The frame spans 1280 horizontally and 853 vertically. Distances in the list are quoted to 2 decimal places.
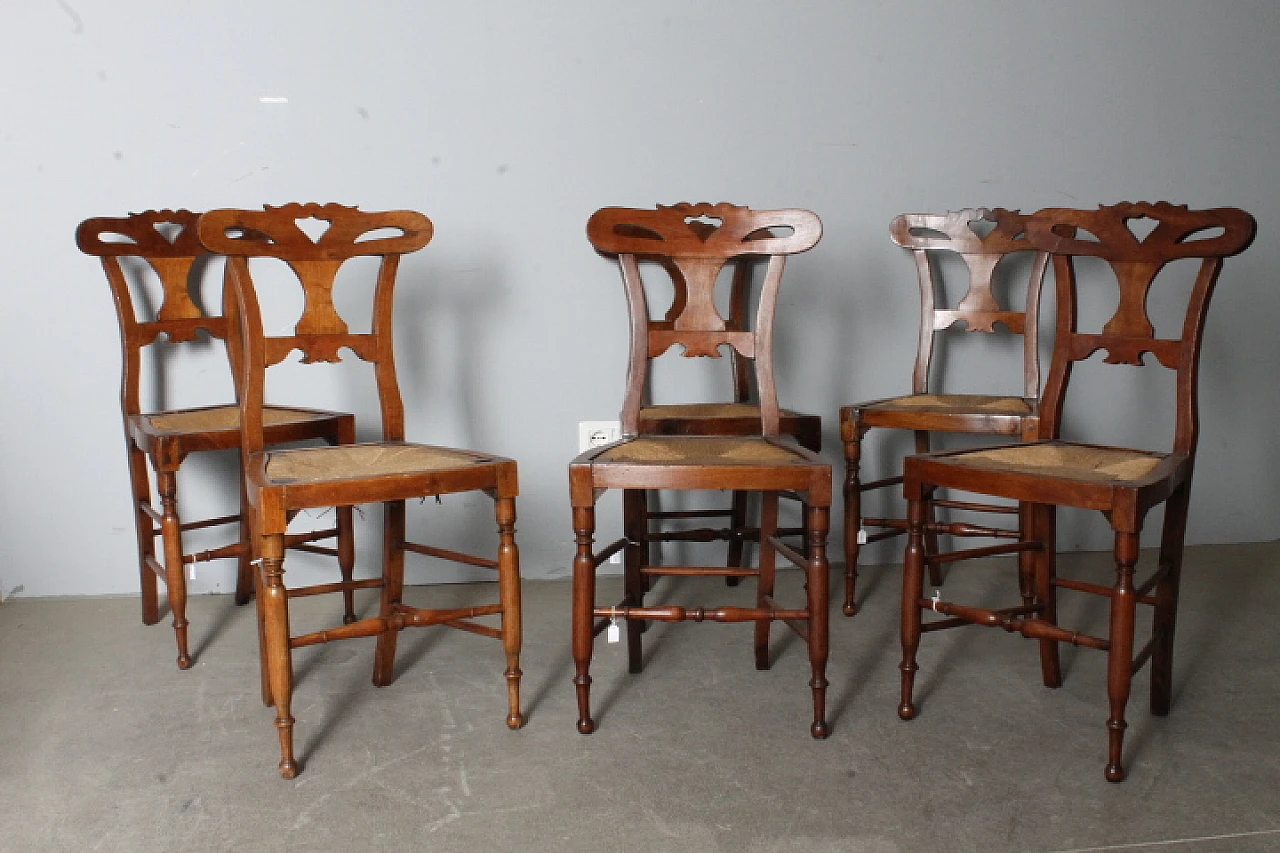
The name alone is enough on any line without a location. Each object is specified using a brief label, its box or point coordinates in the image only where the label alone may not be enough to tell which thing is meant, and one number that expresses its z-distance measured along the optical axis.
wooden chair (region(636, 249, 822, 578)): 2.56
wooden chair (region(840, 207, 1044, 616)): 2.54
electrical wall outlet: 3.01
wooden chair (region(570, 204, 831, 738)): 1.91
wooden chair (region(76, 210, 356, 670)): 2.36
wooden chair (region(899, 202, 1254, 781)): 1.77
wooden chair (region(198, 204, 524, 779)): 1.81
